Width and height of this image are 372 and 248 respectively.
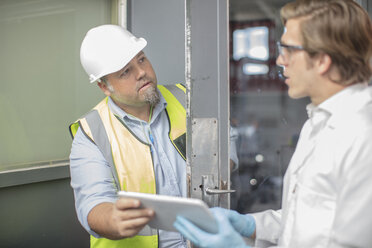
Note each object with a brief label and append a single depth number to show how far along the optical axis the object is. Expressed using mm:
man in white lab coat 906
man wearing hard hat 1666
